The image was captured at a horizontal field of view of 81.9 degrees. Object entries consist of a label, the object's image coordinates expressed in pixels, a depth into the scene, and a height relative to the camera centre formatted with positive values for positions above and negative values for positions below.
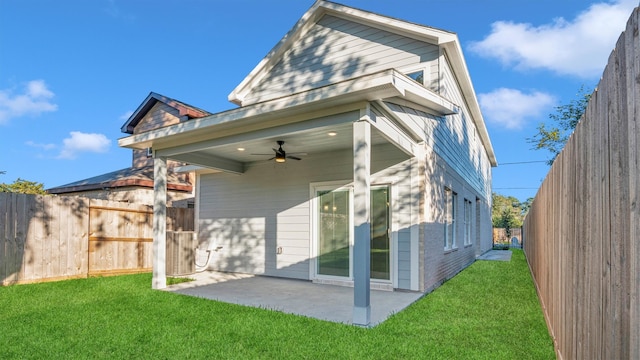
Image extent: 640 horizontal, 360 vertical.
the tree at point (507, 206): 36.94 -0.60
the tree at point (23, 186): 17.44 +0.64
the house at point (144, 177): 11.00 +0.73
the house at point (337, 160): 4.82 +0.80
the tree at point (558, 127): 19.02 +3.93
